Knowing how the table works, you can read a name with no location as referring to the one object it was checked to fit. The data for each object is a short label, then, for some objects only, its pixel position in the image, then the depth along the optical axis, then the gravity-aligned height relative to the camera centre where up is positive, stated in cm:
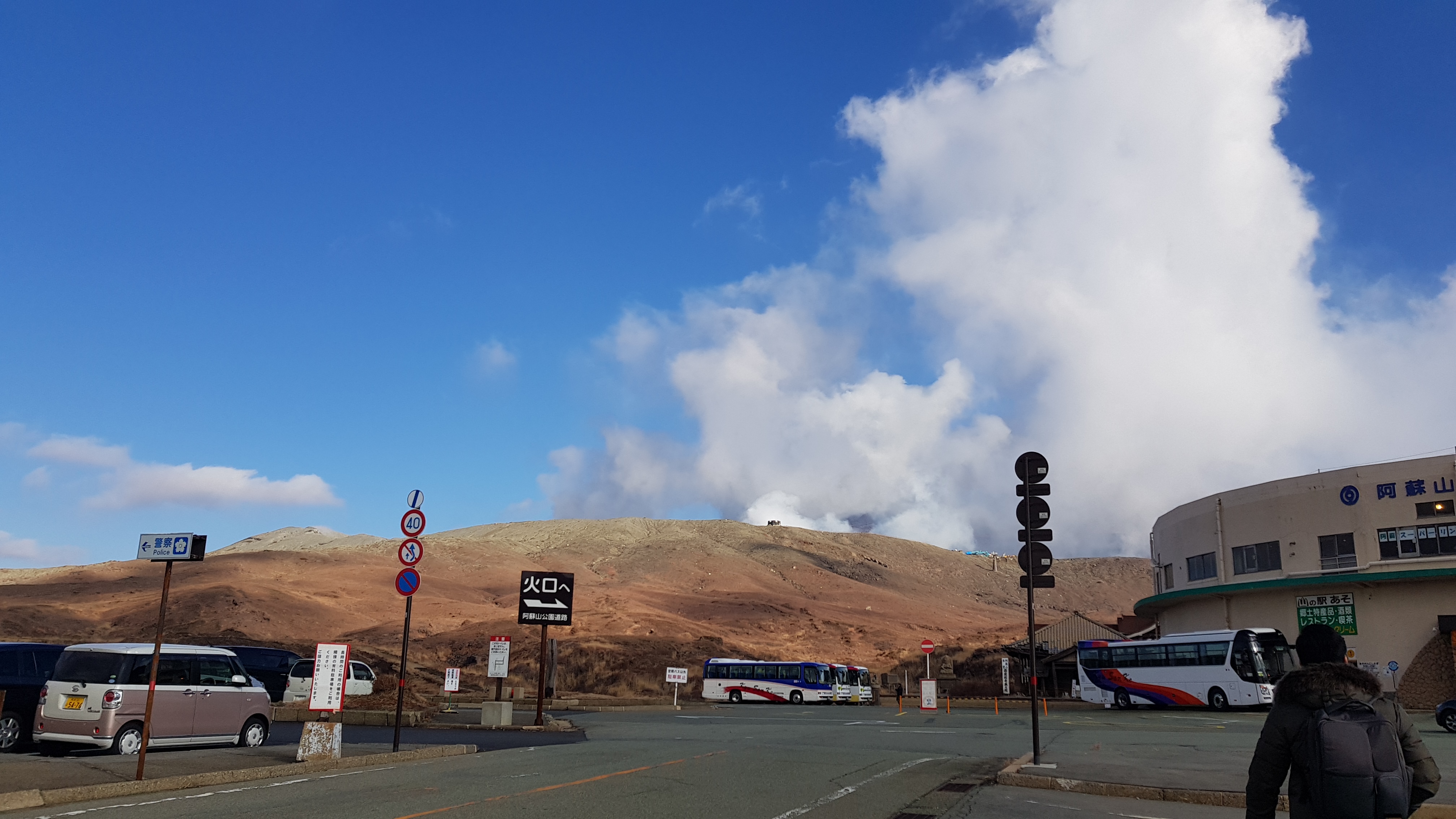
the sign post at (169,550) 1334 +87
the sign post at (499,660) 3131 -136
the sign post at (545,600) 2942 +59
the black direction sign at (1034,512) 1659 +205
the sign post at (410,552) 1794 +125
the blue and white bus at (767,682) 5194 -320
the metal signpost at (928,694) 3850 -270
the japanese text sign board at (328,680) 1608 -110
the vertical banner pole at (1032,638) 1547 -14
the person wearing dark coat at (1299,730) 464 -48
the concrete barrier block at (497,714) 2620 -263
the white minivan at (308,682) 3478 -255
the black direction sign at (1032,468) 1678 +284
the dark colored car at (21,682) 1791 -143
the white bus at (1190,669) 3822 -156
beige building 4238 +343
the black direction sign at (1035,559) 1625 +119
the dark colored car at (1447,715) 2780 -225
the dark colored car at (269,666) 3428 -189
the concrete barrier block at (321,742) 1544 -207
